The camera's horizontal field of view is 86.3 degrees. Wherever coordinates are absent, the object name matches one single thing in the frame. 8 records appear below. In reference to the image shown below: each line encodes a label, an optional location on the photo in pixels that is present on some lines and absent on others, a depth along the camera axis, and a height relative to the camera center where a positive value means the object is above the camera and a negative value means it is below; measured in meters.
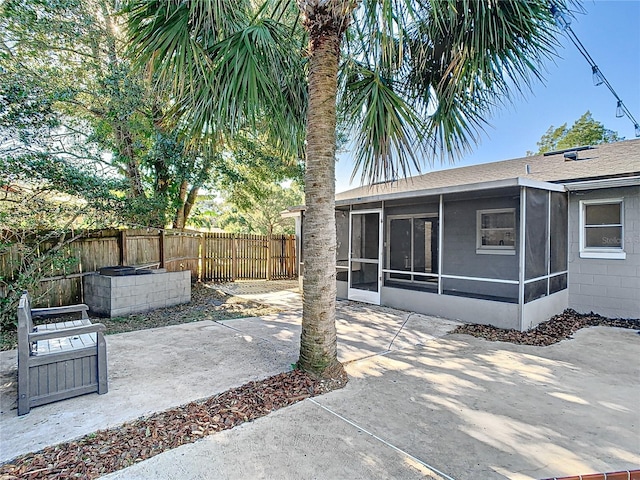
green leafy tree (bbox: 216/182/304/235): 19.81 +1.43
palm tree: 3.93 +2.16
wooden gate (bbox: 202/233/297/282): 12.30 -0.73
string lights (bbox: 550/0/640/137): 4.18 +3.70
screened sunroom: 6.52 -0.31
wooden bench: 3.21 -1.25
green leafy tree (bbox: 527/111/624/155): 20.75 +6.44
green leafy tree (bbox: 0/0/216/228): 5.49 +2.81
